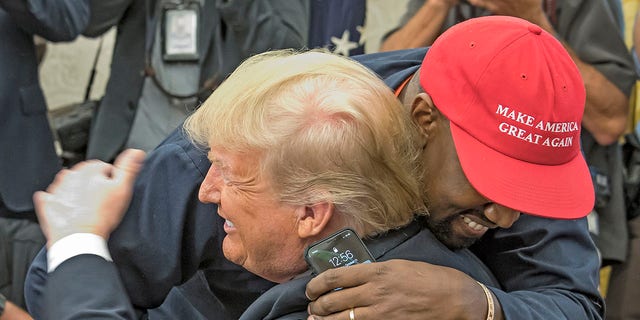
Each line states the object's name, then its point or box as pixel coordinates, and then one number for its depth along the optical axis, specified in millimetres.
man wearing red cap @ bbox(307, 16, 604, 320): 1691
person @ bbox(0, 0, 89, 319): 3232
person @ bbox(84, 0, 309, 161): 3609
